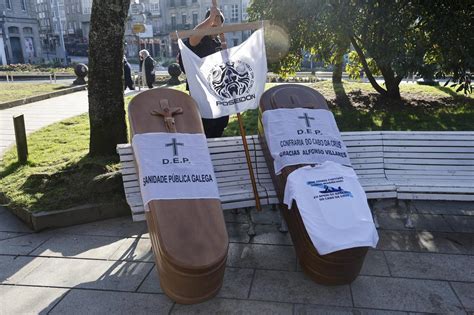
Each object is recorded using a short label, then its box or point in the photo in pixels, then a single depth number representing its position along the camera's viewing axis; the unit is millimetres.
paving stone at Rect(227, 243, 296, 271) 3867
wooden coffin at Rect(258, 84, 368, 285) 3391
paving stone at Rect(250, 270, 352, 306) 3352
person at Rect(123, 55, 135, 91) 16109
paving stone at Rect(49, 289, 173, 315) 3234
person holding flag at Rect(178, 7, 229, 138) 4809
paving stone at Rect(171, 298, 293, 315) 3213
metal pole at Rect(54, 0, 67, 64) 58397
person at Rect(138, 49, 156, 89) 16359
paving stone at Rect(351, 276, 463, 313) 3242
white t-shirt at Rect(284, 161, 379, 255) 3312
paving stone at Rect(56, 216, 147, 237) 4551
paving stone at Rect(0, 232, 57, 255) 4184
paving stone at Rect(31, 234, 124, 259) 4109
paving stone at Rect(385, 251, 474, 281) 3656
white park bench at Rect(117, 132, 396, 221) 4230
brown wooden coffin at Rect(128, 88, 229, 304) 3184
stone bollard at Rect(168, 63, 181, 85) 18953
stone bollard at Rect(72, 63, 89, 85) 19484
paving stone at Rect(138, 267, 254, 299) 3449
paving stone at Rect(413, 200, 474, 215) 4934
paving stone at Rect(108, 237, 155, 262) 4031
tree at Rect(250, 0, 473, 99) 7047
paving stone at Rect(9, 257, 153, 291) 3596
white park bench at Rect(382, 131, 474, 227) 4746
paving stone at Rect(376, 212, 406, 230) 4590
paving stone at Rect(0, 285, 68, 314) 3258
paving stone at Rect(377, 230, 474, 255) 4102
